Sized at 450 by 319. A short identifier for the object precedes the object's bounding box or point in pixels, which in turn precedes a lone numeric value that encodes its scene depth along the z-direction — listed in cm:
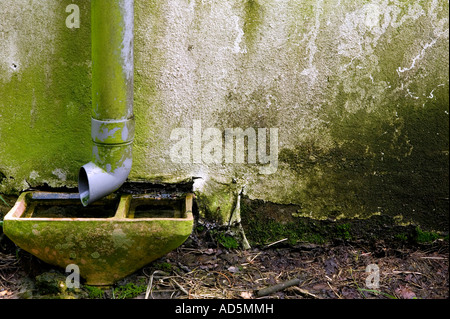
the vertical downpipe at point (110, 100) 211
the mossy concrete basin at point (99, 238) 229
